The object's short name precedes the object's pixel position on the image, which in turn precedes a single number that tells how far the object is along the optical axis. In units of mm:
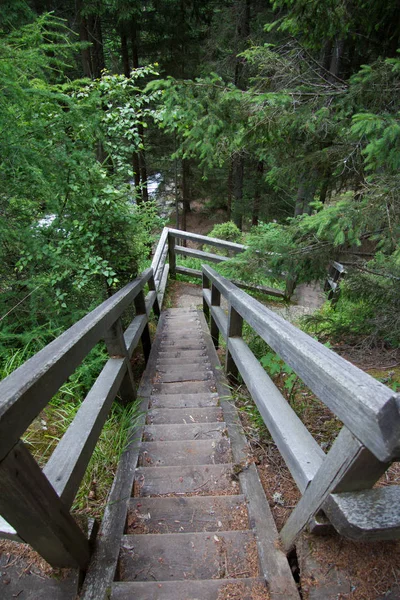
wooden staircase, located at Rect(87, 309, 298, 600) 1255
